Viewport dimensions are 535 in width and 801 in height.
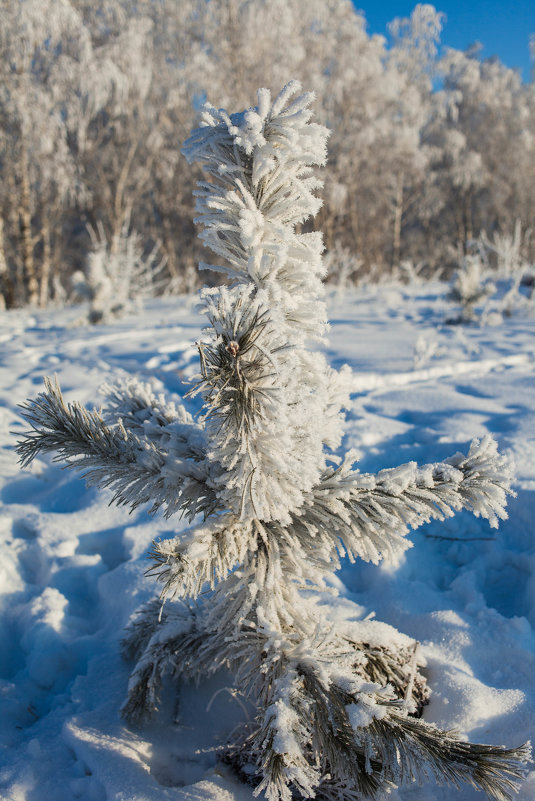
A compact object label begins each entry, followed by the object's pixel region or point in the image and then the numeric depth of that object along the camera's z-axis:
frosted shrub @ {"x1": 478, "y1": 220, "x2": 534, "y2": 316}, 6.92
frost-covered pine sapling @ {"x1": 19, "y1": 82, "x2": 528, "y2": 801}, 0.85
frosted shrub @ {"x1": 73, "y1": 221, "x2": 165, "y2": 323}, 7.49
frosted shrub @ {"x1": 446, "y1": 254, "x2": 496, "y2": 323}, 6.25
